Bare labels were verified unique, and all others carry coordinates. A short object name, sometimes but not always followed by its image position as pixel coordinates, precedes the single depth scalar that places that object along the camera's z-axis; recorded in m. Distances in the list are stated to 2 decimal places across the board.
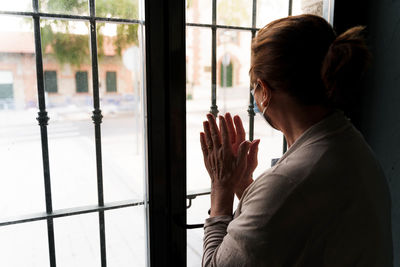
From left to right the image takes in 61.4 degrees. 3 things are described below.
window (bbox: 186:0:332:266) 1.29
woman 0.75
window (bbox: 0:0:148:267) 1.05
